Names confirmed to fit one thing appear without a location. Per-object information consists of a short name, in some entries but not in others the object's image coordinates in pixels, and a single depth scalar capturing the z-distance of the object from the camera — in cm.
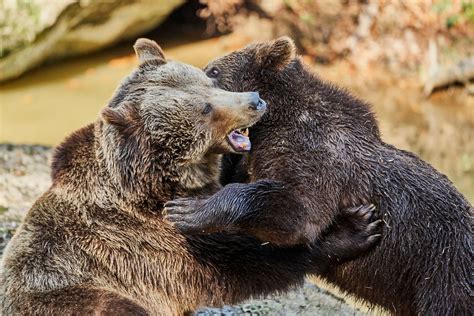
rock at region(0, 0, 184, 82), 2416
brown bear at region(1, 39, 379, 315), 1017
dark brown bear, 988
